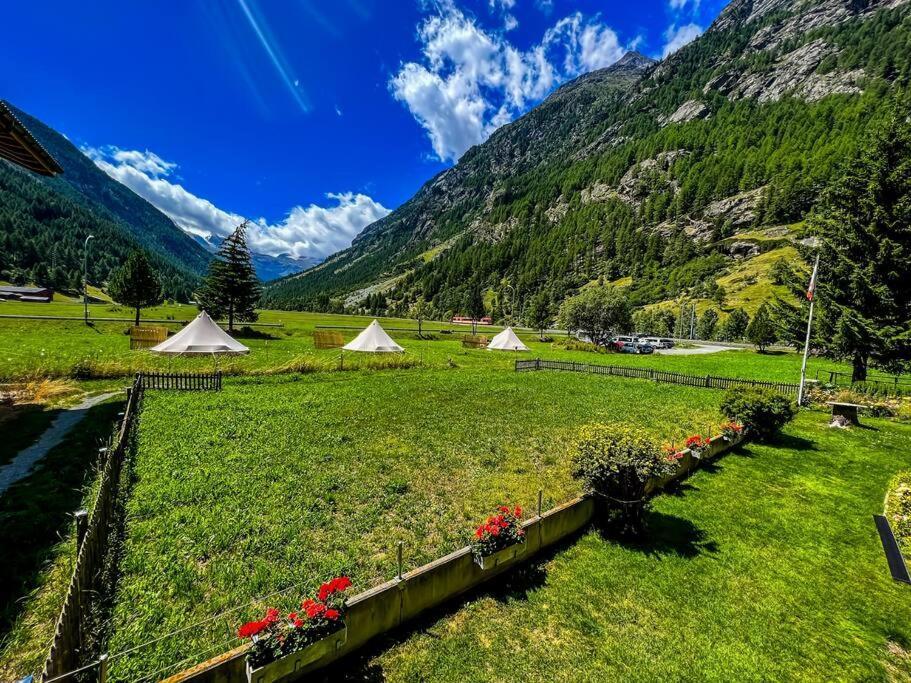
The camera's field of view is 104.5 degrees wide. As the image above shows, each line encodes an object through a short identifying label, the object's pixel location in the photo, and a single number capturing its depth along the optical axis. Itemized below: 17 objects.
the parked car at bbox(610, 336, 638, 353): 55.41
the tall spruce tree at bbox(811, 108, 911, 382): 21.08
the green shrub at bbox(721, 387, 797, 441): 14.34
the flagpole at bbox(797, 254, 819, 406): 19.68
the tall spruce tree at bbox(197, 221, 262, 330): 44.62
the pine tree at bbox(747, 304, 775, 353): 52.73
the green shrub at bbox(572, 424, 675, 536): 7.47
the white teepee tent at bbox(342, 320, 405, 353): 25.58
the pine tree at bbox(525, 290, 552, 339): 75.00
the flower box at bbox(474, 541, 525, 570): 5.89
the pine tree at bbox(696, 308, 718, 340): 85.75
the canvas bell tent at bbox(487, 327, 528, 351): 32.28
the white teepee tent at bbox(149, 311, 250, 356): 19.14
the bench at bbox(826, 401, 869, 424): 17.19
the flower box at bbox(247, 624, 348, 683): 3.72
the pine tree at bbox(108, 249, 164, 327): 42.72
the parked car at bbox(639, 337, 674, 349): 61.22
